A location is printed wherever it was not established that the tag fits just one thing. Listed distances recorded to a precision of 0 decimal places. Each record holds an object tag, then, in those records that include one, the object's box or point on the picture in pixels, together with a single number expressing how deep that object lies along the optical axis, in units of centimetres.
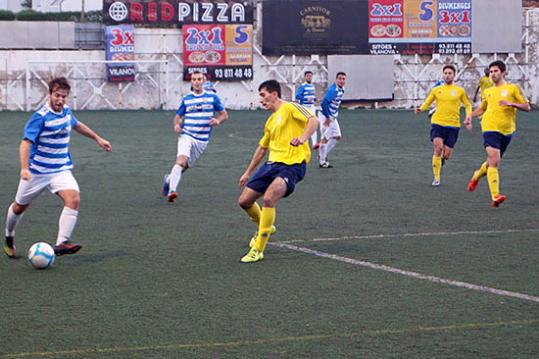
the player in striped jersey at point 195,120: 1554
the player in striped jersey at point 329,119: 2073
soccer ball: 936
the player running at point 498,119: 1427
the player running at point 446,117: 1769
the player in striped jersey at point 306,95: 2428
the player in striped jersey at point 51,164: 966
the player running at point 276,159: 994
